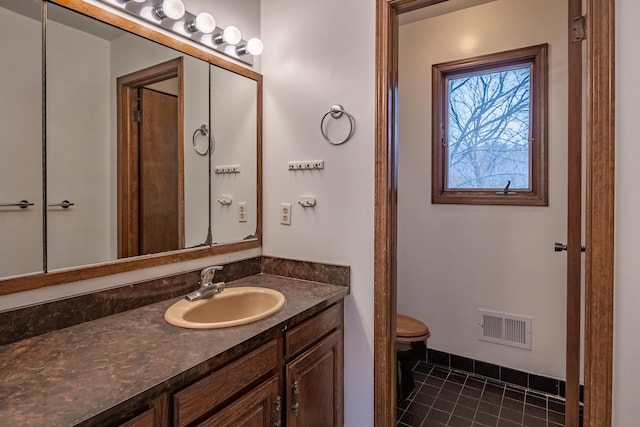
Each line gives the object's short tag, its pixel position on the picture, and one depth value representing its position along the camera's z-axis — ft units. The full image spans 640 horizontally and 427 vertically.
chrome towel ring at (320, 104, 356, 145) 5.27
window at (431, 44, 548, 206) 7.15
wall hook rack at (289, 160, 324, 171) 5.59
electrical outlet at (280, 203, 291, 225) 5.98
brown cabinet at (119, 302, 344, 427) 2.95
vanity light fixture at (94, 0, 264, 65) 4.41
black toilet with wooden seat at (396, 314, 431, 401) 6.79
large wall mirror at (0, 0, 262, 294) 3.48
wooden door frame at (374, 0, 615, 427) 3.77
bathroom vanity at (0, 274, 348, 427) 2.44
